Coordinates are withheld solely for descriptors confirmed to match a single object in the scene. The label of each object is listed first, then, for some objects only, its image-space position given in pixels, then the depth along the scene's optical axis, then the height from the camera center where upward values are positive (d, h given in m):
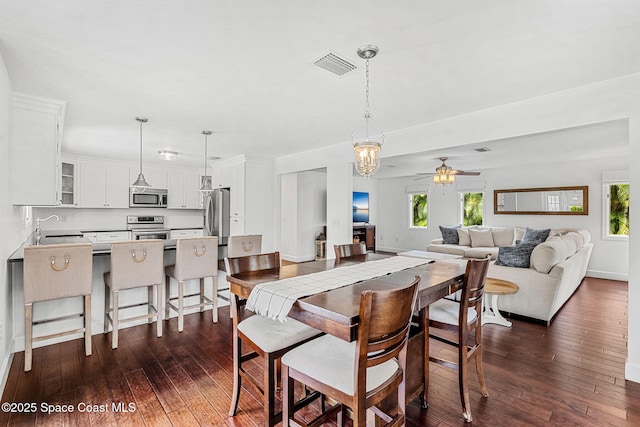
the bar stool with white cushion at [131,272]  2.91 -0.58
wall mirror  6.14 +0.25
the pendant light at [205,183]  4.53 +0.45
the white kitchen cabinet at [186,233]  6.98 -0.48
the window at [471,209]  7.59 +0.09
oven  6.47 -0.33
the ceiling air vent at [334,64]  2.13 +1.07
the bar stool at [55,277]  2.46 -0.54
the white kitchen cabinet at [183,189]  6.96 +0.53
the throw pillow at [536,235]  5.36 -0.41
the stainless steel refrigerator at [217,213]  6.05 -0.02
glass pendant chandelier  2.43 +0.45
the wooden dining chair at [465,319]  1.92 -0.72
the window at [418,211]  8.53 +0.04
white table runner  1.55 -0.42
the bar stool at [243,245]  3.79 -0.41
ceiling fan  5.79 +0.71
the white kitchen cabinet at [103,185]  5.87 +0.53
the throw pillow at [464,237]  6.87 -0.55
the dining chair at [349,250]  2.85 -0.36
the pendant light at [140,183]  3.98 +0.38
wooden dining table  1.33 -0.43
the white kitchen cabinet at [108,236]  5.94 -0.47
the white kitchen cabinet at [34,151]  2.74 +0.55
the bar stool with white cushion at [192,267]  3.33 -0.61
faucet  3.96 -0.33
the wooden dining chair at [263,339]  1.65 -0.72
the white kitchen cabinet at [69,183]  5.50 +0.53
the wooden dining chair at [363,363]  1.26 -0.70
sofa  3.48 -0.75
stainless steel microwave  6.37 +0.31
